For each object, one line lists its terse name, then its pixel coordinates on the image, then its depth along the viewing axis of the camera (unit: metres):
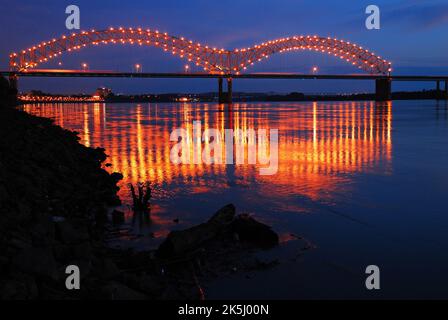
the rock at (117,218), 9.21
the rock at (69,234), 6.98
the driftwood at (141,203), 10.20
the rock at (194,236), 7.04
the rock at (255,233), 7.88
